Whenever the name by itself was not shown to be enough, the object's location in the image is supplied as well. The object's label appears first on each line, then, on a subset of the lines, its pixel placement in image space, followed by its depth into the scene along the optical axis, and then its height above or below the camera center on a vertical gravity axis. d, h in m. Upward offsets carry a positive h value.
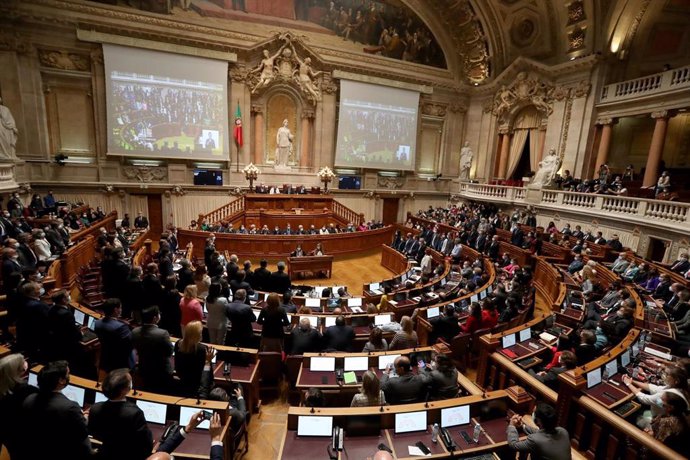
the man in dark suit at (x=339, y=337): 4.97 -2.29
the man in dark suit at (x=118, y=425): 2.22 -1.64
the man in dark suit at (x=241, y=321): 4.79 -2.07
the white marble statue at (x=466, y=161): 20.62 +0.91
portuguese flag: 16.89 +1.85
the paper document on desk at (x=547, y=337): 5.58 -2.42
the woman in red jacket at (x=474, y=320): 5.71 -2.27
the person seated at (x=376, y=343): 4.69 -2.23
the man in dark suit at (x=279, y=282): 7.28 -2.30
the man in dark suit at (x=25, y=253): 6.48 -1.81
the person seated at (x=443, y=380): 3.73 -2.10
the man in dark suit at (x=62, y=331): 3.77 -1.85
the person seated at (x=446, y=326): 5.80 -2.41
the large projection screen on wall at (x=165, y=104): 14.66 +2.41
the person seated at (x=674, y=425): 2.76 -1.83
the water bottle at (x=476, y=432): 3.22 -2.27
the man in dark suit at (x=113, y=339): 3.71 -1.86
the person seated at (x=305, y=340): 4.86 -2.29
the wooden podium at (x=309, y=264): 10.78 -2.89
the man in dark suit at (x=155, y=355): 3.40 -1.83
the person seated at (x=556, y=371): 4.01 -2.20
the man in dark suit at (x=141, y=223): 13.36 -2.33
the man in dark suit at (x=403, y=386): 3.64 -2.14
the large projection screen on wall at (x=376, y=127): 18.66 +2.42
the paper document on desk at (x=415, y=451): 3.02 -2.34
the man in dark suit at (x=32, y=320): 3.77 -1.73
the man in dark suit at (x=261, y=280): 7.31 -2.30
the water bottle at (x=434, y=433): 3.22 -2.33
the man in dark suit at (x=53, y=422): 2.14 -1.58
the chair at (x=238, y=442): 3.40 -2.75
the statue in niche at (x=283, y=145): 17.80 +1.10
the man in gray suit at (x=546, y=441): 2.69 -1.95
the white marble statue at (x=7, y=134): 12.53 +0.66
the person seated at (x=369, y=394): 3.45 -2.12
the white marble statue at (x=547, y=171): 15.53 +0.44
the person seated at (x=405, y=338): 4.94 -2.24
